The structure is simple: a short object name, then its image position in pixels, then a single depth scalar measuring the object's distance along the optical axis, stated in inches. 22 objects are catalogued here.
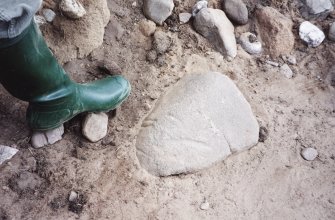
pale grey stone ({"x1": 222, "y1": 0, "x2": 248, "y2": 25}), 84.4
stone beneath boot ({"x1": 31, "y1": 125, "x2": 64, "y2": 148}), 65.7
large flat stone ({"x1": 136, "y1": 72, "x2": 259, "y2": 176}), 67.6
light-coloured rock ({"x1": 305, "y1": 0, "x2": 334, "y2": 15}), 90.0
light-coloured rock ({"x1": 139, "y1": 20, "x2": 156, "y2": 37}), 79.2
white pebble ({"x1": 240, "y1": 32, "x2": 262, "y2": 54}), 83.7
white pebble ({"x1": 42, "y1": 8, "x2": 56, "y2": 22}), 71.9
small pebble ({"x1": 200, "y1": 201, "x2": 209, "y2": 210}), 65.6
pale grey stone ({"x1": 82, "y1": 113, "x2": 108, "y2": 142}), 67.3
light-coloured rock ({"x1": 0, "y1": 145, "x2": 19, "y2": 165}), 63.9
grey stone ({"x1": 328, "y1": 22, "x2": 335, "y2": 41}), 87.5
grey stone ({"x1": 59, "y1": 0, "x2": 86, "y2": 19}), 70.7
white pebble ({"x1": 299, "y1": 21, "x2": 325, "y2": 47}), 86.7
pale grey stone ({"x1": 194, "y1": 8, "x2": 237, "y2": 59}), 80.5
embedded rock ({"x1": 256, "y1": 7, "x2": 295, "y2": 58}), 85.4
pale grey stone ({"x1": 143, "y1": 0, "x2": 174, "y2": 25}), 79.7
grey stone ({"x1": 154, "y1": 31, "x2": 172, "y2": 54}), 77.5
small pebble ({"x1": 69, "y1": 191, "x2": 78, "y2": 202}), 62.2
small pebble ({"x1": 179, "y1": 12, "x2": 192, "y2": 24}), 82.3
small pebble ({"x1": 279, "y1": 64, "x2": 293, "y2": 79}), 83.4
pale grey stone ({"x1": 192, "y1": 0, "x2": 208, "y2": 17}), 82.7
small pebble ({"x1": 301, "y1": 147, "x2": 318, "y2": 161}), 73.7
